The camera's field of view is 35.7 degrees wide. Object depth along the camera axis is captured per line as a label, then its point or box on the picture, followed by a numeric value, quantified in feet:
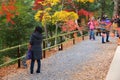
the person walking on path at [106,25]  33.76
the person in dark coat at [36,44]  22.81
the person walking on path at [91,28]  44.65
